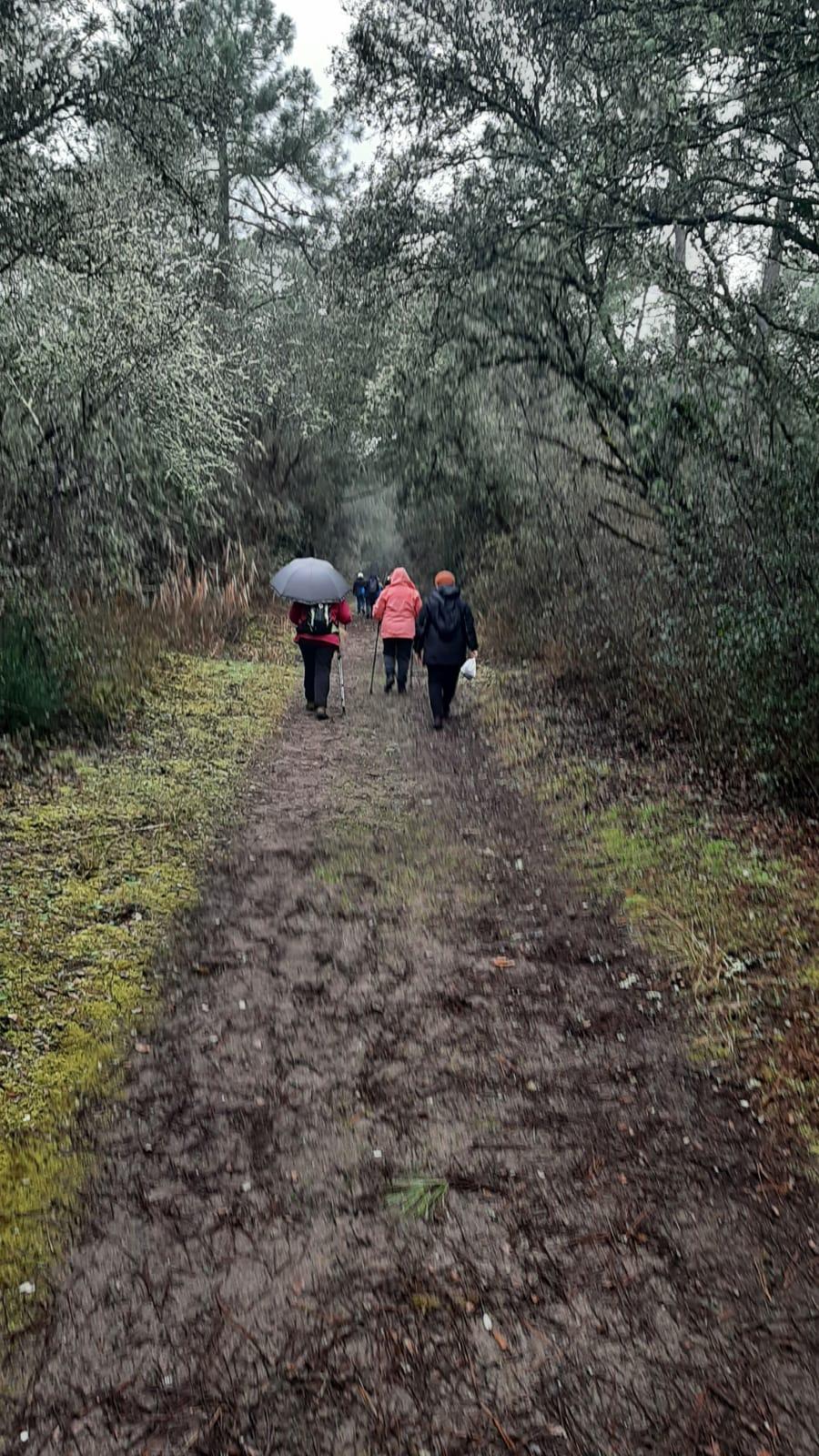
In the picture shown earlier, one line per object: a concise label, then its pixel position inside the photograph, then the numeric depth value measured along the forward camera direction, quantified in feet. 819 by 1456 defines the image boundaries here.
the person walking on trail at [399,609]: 43.09
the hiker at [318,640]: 36.96
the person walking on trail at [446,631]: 35.81
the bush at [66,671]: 27.61
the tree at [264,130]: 65.16
